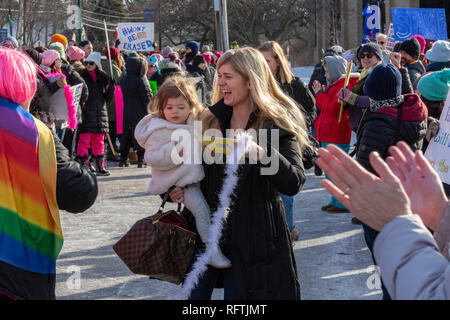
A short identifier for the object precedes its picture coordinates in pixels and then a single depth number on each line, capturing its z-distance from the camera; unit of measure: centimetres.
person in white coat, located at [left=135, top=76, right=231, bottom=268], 362
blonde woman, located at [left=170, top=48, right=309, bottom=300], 329
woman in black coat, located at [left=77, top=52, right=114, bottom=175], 1090
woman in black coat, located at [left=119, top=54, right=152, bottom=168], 1178
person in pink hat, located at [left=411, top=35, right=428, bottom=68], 1199
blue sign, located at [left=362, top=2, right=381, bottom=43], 1698
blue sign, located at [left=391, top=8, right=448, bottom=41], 1466
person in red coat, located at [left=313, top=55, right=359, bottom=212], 813
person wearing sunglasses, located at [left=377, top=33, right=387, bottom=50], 1352
